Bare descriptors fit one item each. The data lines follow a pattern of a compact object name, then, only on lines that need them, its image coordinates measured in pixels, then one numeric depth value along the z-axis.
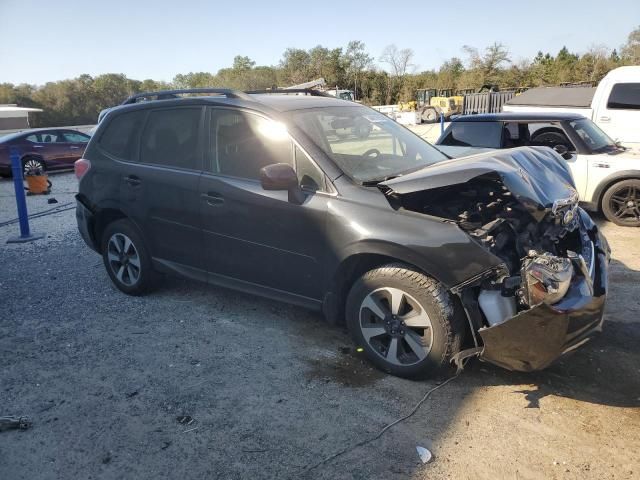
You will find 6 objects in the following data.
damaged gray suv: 3.00
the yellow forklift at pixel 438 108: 34.09
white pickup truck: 9.36
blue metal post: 7.49
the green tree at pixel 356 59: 66.00
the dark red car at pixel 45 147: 14.99
